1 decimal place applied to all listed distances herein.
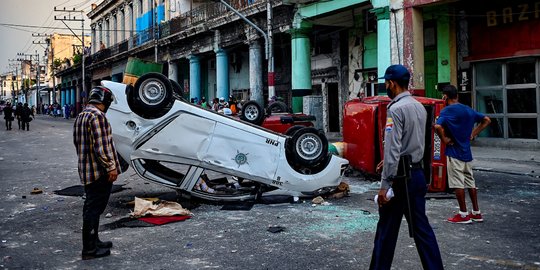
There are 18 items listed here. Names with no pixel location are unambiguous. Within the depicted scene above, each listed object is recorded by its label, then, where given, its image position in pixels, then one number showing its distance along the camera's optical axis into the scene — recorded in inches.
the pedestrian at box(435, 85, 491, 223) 241.4
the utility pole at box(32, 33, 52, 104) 3258.4
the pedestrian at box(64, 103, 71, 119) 2154.3
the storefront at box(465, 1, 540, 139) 574.9
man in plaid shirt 192.2
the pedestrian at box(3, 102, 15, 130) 1151.6
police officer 144.9
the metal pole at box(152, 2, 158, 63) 1253.7
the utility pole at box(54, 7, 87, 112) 2051.6
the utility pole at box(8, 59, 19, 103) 4461.1
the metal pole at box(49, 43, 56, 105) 2535.2
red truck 321.4
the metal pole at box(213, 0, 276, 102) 758.2
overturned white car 269.6
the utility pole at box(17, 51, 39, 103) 3769.7
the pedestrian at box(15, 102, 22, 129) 1160.8
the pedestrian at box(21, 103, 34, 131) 1142.3
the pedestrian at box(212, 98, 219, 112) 774.1
